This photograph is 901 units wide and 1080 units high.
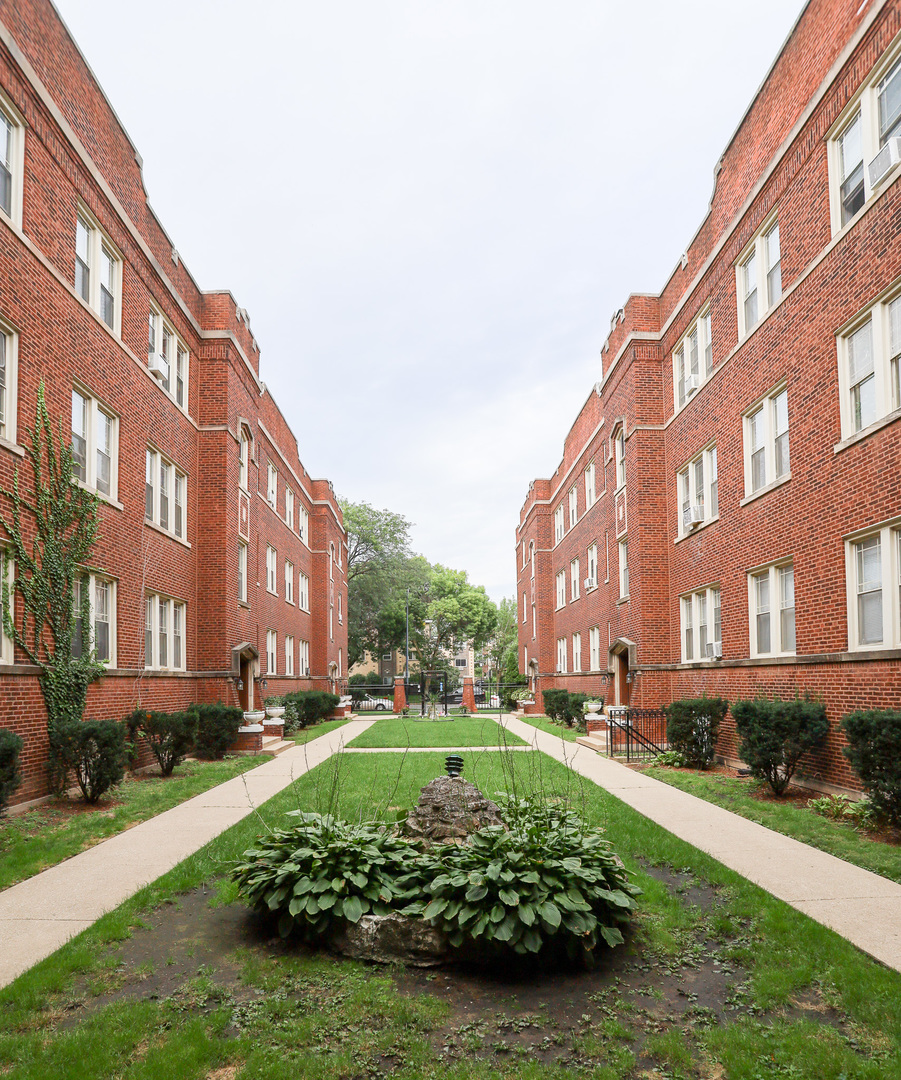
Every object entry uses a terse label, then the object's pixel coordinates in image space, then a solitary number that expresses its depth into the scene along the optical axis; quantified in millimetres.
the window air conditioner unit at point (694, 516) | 16703
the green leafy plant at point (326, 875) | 5121
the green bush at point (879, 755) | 7734
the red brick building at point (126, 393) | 10672
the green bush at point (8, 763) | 7957
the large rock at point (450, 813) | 6434
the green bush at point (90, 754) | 10195
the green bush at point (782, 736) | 10469
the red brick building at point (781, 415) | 9820
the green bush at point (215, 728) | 15773
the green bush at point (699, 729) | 14180
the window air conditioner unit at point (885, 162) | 9305
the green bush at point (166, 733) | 13477
